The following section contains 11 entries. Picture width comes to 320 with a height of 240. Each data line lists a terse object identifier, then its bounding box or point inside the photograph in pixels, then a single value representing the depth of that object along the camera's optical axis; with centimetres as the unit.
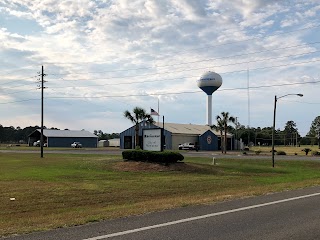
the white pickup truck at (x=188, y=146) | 5989
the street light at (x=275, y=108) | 2646
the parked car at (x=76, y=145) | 7038
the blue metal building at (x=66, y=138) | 7746
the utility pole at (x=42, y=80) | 3519
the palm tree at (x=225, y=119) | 4953
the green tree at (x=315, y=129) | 9321
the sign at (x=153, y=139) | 2453
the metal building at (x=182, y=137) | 6335
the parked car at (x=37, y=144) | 7977
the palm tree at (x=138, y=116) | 2972
